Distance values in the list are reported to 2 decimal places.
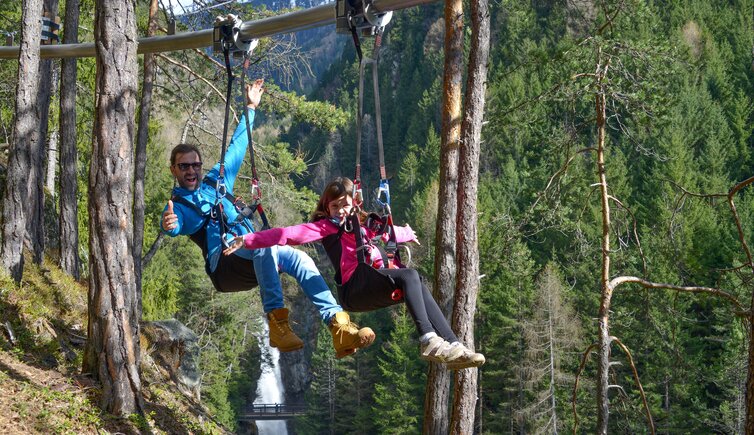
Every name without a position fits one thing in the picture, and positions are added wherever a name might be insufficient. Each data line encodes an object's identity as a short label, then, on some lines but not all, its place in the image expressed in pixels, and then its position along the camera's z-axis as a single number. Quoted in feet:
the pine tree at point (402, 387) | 141.69
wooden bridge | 177.74
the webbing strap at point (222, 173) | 17.49
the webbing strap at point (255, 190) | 17.41
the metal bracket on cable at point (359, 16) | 18.28
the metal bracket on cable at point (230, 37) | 20.16
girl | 16.26
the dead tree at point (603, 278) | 36.06
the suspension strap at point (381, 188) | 16.43
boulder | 33.35
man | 17.48
